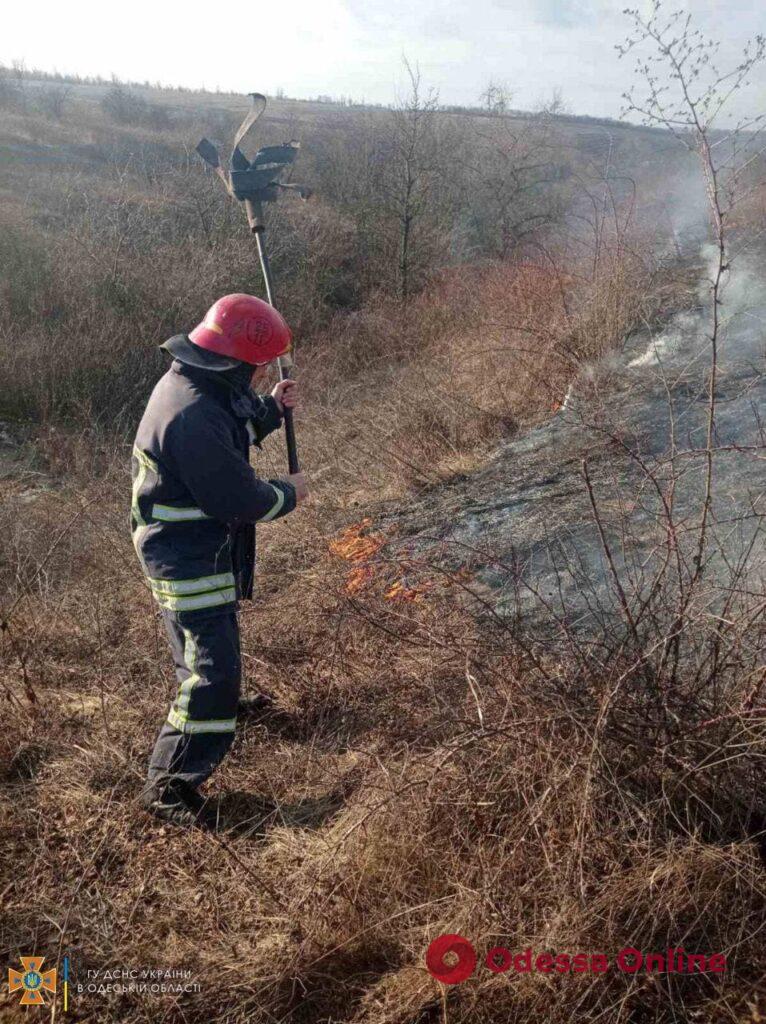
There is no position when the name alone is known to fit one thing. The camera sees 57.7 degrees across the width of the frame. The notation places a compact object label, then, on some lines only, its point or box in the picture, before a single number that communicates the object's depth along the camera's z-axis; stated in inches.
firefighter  100.3
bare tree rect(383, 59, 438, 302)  599.2
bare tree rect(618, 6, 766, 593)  81.9
